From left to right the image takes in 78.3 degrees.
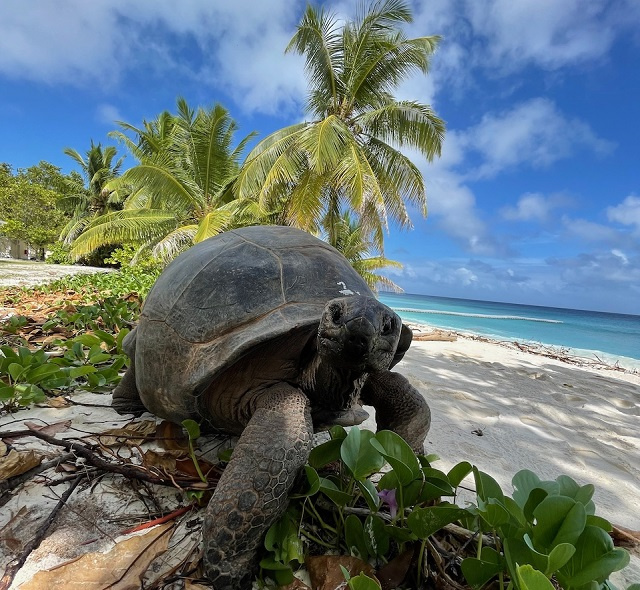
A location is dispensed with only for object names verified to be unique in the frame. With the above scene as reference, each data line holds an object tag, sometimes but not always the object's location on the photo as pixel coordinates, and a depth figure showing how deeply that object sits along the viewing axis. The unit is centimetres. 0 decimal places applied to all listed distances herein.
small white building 3831
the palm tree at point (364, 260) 1739
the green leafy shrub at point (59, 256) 2302
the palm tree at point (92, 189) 2984
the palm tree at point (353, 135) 1188
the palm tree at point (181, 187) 1389
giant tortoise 106
